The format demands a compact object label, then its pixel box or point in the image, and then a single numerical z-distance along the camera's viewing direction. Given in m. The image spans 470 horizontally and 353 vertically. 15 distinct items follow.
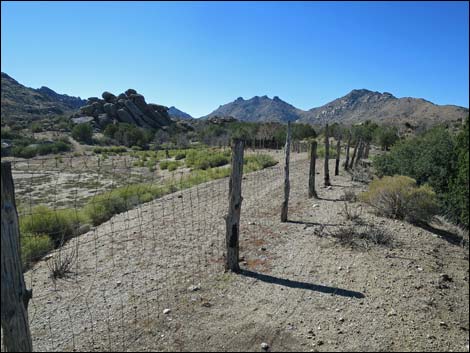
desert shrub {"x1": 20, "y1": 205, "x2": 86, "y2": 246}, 9.55
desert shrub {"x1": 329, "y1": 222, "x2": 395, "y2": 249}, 7.85
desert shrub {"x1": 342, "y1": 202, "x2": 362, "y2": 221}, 9.81
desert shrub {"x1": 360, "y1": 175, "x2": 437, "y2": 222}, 9.80
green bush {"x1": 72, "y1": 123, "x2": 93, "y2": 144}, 58.50
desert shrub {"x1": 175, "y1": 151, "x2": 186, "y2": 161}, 36.69
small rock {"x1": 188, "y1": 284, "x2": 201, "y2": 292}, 5.89
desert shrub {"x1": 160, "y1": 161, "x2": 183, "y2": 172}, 30.31
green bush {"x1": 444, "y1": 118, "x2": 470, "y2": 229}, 9.19
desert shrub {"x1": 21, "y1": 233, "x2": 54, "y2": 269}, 7.66
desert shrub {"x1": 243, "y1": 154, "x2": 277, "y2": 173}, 24.51
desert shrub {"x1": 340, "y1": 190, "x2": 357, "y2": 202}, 12.40
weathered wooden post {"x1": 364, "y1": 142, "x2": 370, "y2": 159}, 33.69
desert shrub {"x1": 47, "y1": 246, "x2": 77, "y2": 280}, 6.55
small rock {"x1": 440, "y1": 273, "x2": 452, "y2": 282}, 6.23
